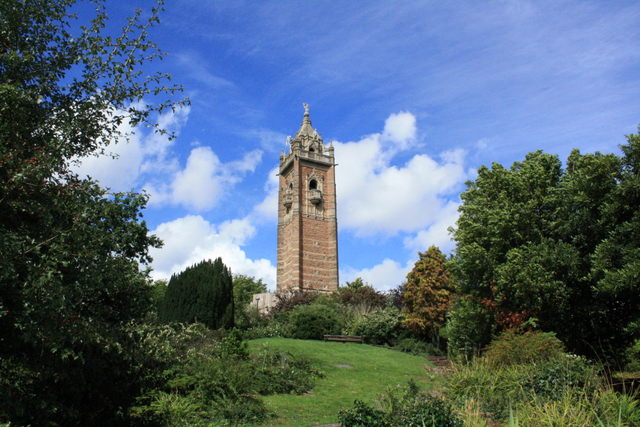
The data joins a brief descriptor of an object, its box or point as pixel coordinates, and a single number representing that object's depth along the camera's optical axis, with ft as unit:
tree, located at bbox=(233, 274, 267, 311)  159.99
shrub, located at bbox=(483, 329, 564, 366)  35.58
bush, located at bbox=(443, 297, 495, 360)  53.36
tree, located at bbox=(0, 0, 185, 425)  13.75
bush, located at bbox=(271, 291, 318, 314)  90.48
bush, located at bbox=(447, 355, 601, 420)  27.40
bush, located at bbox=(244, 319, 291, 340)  73.46
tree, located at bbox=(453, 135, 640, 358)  38.78
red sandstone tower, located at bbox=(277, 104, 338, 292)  145.69
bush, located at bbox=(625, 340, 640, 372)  50.37
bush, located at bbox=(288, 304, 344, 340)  73.10
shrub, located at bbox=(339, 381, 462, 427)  21.27
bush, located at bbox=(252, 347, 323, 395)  35.06
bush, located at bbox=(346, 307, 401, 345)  76.64
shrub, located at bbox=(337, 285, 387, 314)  89.10
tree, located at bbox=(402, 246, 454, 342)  74.90
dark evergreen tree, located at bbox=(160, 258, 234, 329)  69.19
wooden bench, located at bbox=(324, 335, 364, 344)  70.89
